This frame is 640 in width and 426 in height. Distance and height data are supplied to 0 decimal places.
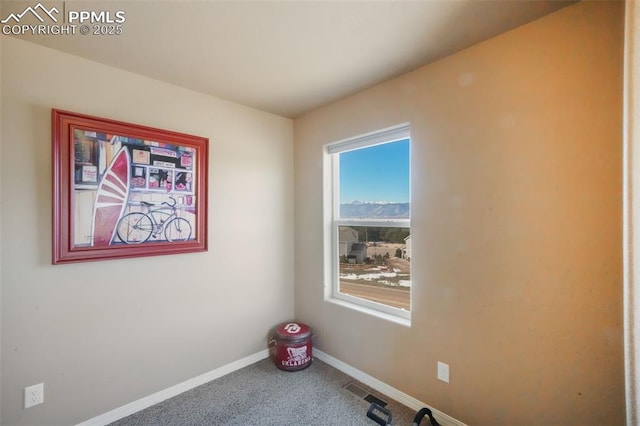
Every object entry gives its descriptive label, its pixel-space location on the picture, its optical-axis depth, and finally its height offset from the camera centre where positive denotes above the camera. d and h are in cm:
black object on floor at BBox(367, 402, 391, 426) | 185 -138
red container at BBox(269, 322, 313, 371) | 250 -124
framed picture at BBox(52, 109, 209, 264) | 174 +17
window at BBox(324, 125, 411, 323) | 224 -8
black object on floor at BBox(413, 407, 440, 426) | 176 -132
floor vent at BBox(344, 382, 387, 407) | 208 -142
